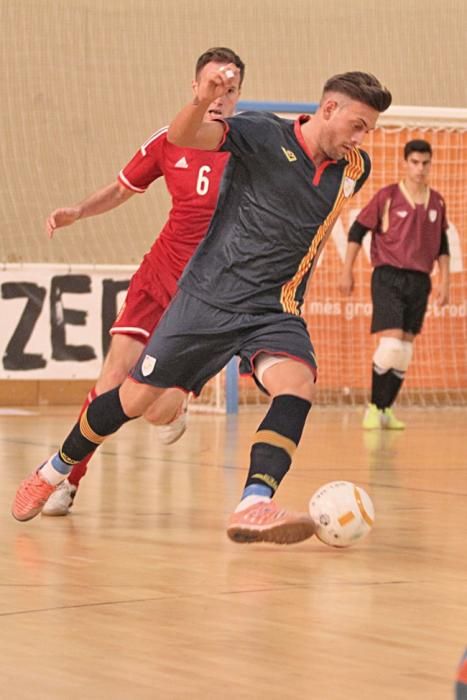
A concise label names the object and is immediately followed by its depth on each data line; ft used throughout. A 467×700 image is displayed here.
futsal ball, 26.34
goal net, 71.23
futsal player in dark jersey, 26.89
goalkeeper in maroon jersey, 59.63
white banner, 68.90
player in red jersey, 31.64
